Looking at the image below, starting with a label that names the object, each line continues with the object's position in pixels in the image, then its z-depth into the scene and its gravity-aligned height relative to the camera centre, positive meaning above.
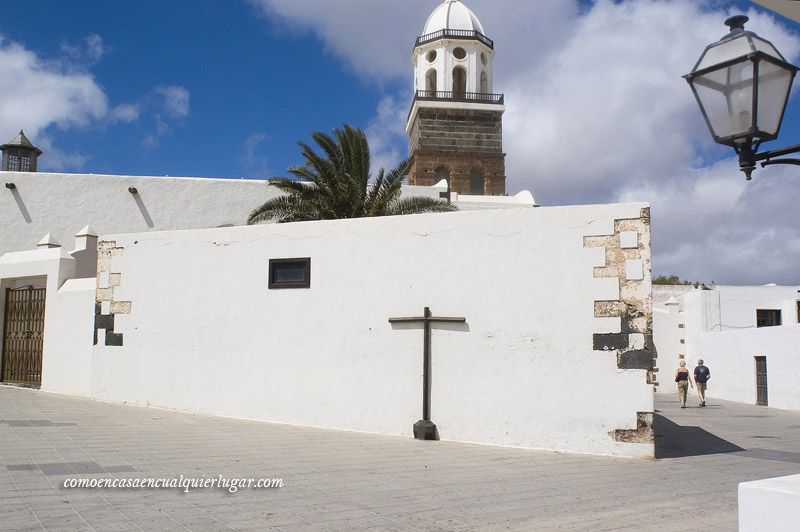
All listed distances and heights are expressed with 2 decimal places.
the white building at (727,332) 21.36 -0.08
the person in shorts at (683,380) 18.34 -1.30
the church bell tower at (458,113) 34.28 +10.11
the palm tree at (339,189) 18.08 +3.45
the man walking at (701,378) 19.38 -1.30
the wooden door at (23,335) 13.19 -0.26
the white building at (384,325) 8.85 +0.00
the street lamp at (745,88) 3.94 +1.34
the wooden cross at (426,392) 9.29 -0.86
